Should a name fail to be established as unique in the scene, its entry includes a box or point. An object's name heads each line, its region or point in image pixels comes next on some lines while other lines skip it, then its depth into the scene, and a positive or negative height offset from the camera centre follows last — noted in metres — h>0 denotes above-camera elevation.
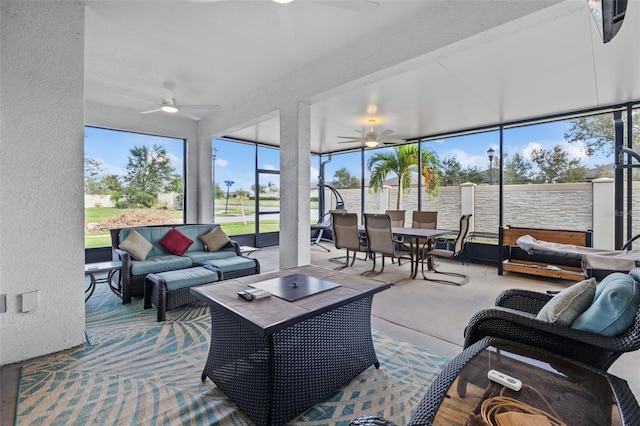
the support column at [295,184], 3.75 +0.33
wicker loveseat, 3.54 -0.69
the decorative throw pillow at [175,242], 4.37 -0.51
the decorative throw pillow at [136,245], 3.84 -0.49
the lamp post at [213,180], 6.38 +0.66
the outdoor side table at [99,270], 3.35 -0.71
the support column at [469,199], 6.38 +0.20
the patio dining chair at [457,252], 4.75 -0.75
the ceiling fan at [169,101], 4.25 +1.61
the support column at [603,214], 4.75 -0.10
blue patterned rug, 1.68 -1.19
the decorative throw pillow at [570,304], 1.54 -0.52
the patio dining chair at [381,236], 4.62 -0.46
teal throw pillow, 1.39 -0.50
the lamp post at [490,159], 5.98 +1.03
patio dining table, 4.69 -0.44
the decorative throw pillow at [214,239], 4.68 -0.50
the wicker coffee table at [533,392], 1.04 -0.73
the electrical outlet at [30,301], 2.24 -0.72
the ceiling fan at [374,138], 5.59 +1.39
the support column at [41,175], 2.20 +0.28
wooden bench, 4.71 -0.93
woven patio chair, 1.34 -0.67
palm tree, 7.02 +1.07
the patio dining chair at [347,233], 5.16 -0.45
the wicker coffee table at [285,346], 1.57 -0.85
